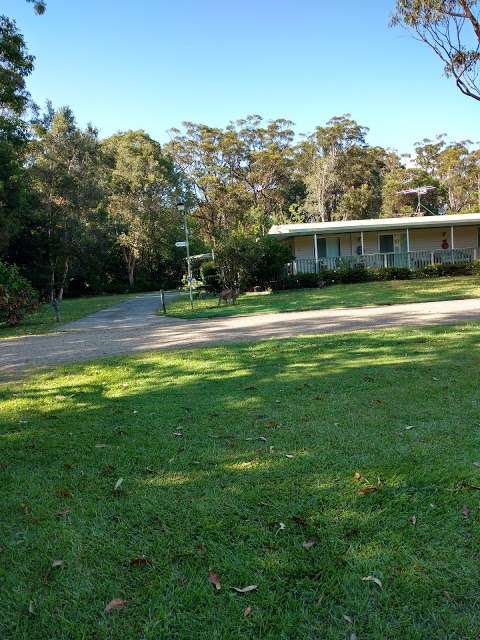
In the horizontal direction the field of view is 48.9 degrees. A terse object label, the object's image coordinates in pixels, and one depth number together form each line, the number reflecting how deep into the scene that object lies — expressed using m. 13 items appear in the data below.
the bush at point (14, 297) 14.97
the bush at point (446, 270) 24.73
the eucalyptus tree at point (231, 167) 46.09
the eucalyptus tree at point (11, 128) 14.23
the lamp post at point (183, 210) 17.69
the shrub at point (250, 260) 22.02
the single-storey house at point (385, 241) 25.88
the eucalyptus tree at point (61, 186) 29.53
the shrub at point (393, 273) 24.62
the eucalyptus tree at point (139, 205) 40.78
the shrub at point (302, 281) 23.81
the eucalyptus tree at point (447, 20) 15.60
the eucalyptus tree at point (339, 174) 48.25
